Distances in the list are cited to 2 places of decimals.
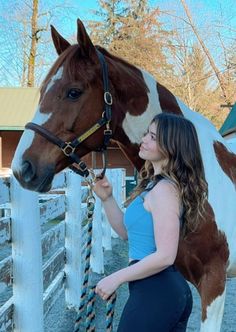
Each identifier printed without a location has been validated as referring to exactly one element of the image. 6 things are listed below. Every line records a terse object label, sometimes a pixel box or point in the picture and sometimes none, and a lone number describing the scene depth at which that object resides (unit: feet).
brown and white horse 7.12
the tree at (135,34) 73.26
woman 5.19
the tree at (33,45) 73.41
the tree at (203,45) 58.03
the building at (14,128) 49.47
